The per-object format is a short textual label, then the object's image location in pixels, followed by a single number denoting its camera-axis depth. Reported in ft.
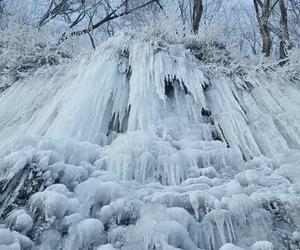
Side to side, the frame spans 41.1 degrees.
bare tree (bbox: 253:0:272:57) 24.14
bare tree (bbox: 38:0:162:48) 36.17
